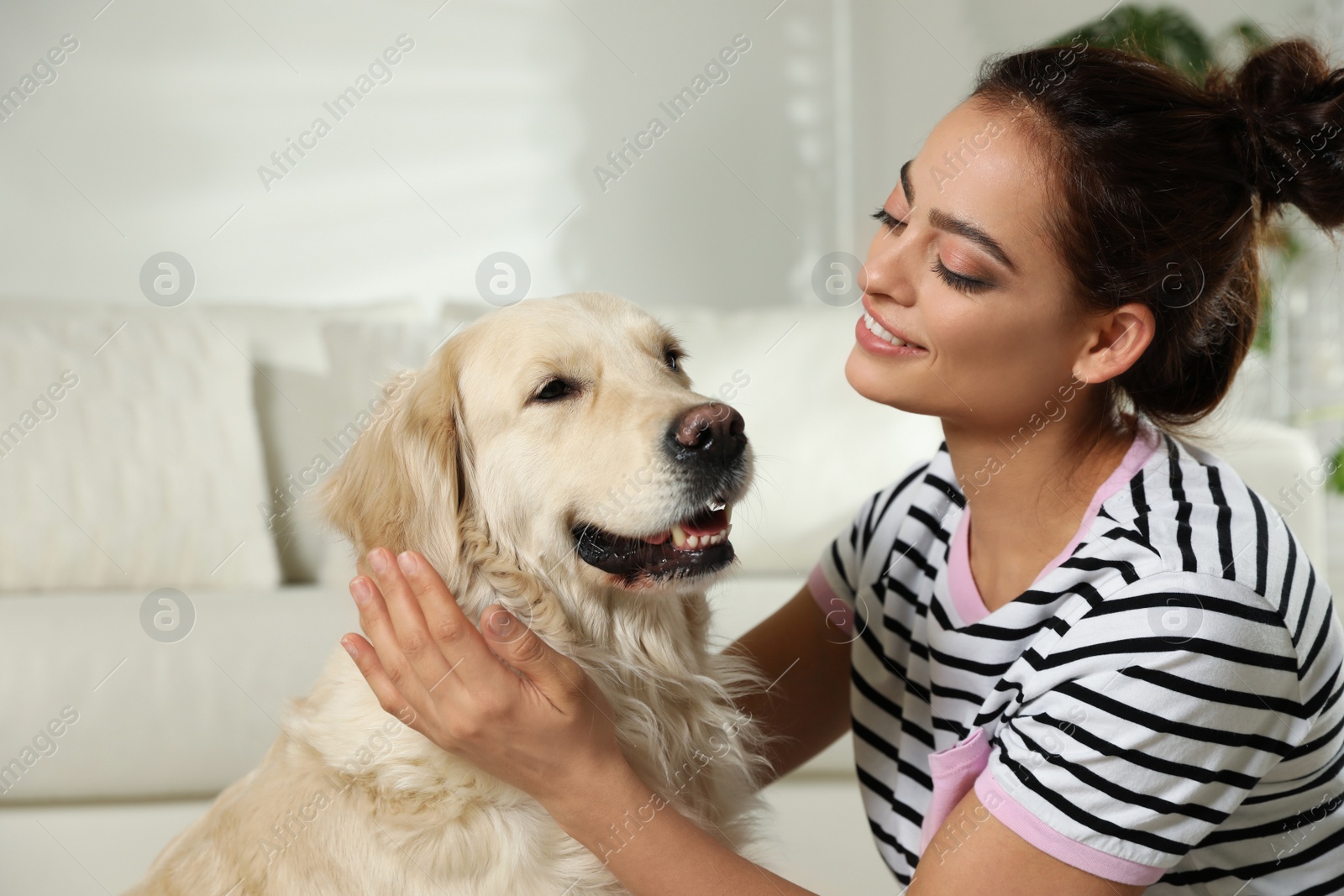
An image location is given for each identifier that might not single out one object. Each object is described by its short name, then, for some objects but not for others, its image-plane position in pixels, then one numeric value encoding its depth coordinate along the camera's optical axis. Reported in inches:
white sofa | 81.4
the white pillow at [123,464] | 94.0
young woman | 37.3
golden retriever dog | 41.1
